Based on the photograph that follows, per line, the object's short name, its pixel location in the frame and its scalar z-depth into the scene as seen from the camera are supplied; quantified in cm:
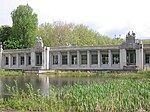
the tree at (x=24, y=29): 5926
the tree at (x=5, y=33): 6560
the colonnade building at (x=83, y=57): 4026
